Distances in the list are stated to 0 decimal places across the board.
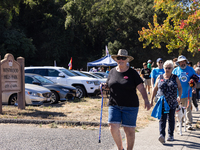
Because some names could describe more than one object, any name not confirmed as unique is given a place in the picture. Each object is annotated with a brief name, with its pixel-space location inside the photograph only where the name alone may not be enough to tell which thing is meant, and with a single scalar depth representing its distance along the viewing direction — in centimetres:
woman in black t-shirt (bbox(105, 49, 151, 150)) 460
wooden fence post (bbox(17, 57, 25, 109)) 1017
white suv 1502
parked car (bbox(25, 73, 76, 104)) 1264
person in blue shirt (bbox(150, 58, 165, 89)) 882
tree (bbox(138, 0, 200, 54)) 1455
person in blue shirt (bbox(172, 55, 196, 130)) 701
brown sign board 948
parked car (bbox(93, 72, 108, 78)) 2088
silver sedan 1116
